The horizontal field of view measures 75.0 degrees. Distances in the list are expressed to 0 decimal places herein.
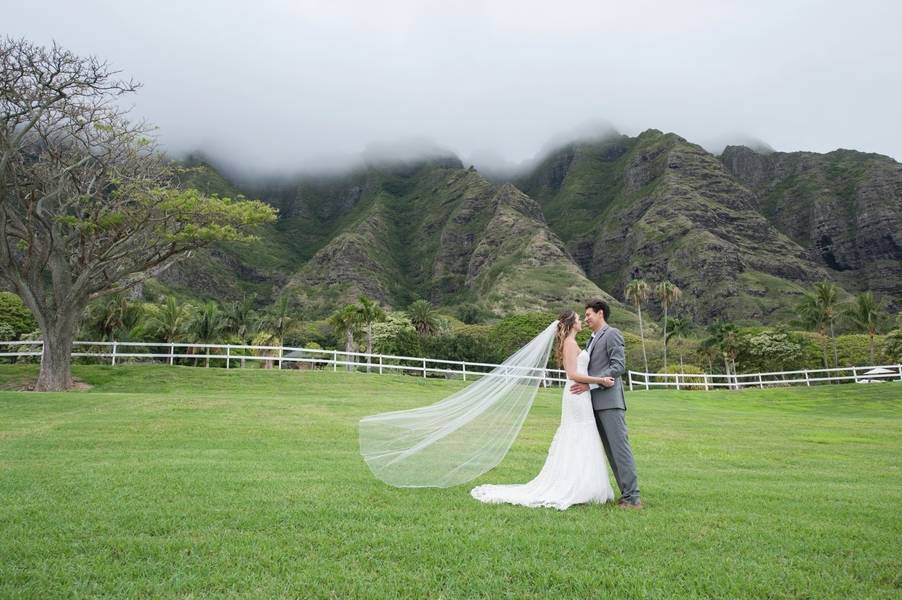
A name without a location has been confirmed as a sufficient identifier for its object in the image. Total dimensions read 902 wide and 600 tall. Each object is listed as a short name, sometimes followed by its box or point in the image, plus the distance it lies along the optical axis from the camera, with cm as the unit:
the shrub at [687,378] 4577
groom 605
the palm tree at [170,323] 4528
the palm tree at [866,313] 5372
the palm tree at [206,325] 4588
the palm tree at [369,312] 4788
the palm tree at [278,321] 5628
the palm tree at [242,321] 5128
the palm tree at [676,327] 6512
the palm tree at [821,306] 5612
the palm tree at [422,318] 6812
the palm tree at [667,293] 6412
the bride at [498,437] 616
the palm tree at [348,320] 4994
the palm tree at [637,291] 6153
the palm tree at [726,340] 6234
